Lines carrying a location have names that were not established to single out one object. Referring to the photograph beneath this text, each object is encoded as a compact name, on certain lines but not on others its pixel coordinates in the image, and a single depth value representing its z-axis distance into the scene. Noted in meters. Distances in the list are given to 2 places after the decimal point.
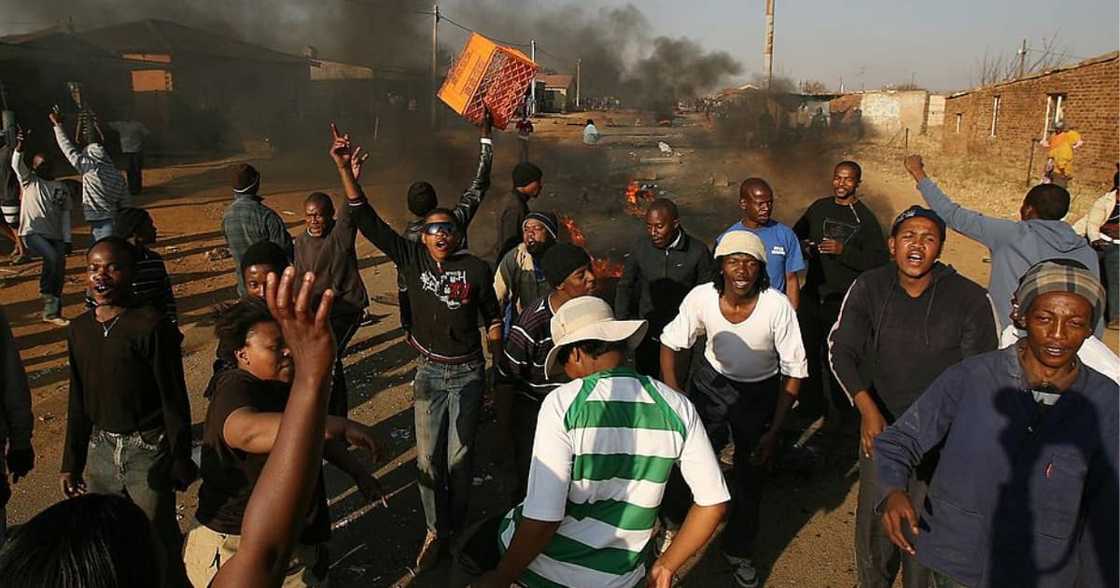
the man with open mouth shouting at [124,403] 3.11
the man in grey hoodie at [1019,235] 4.25
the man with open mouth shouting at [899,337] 3.30
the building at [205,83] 24.92
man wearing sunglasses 3.92
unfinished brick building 15.21
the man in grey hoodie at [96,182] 7.92
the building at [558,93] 54.16
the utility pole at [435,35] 32.22
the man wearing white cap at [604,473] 2.16
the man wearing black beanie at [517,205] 5.77
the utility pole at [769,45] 30.56
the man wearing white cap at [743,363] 3.72
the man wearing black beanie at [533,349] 3.72
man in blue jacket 2.19
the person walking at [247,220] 5.56
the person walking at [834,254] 5.43
